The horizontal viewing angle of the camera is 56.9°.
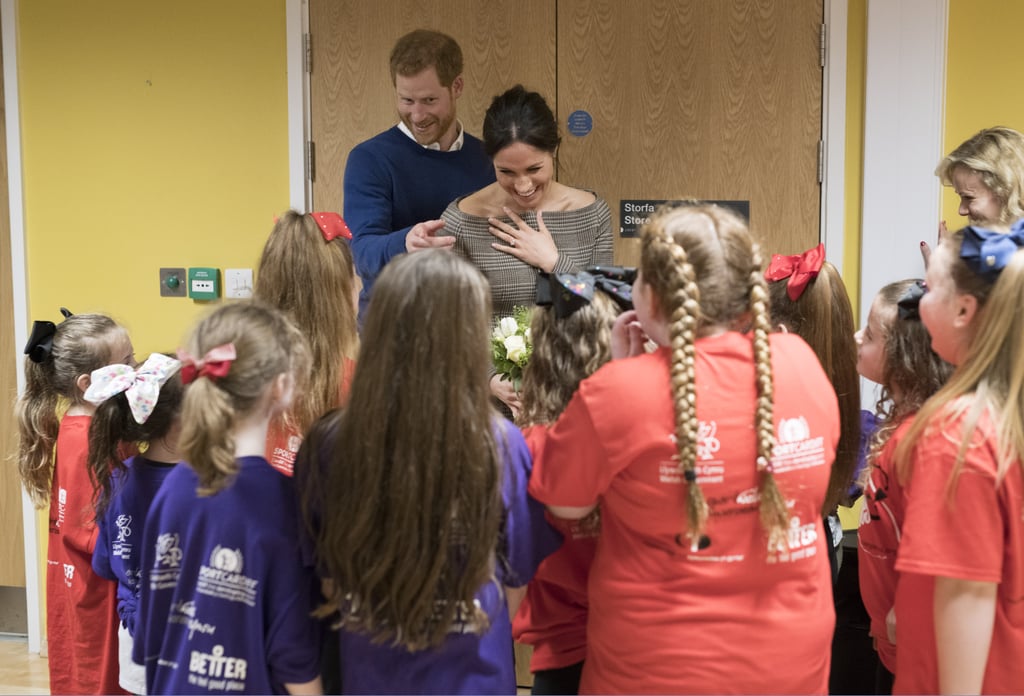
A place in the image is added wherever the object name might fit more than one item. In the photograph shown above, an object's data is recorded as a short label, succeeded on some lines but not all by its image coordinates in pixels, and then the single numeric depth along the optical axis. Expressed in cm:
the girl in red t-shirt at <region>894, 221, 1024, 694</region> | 136
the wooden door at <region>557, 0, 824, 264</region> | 324
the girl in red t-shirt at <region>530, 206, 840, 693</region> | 135
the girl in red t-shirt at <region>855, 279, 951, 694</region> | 175
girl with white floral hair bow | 192
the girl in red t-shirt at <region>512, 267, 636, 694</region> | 164
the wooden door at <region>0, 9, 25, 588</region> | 369
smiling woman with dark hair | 246
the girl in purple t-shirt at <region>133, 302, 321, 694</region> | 141
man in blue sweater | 289
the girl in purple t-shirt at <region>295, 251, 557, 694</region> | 136
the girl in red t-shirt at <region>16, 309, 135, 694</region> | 220
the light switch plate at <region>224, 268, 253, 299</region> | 357
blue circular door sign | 336
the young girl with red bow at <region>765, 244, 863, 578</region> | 194
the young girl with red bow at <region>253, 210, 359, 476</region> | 196
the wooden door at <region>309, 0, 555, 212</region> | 337
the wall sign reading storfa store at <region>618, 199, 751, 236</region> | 336
